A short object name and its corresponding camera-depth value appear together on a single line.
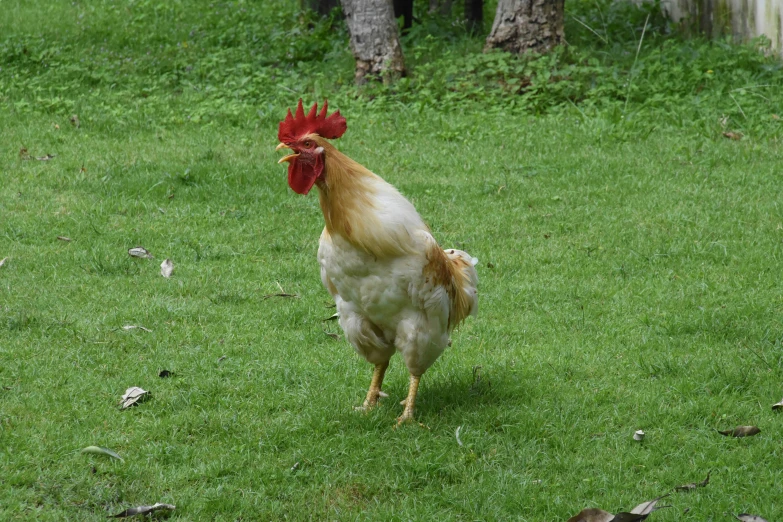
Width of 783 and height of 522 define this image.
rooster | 9.05
